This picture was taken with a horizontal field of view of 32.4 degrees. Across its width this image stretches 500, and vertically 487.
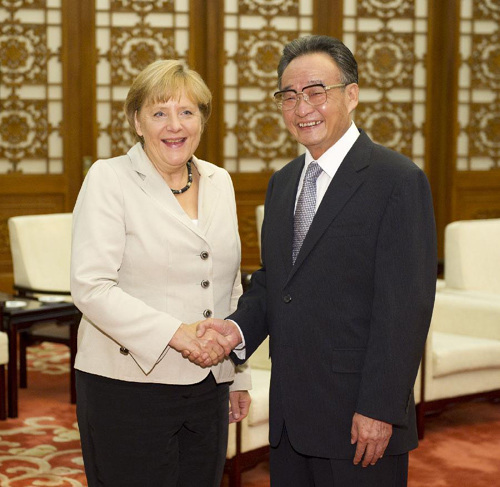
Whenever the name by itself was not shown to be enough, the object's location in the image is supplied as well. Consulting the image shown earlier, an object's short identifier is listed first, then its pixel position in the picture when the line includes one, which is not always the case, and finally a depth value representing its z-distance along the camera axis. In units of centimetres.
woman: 196
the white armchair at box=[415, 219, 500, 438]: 418
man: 181
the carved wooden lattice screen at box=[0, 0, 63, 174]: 672
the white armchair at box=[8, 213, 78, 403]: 513
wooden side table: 438
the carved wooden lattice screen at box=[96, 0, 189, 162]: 689
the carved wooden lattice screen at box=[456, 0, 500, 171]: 746
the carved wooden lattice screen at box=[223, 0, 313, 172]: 711
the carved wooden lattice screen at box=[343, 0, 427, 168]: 733
